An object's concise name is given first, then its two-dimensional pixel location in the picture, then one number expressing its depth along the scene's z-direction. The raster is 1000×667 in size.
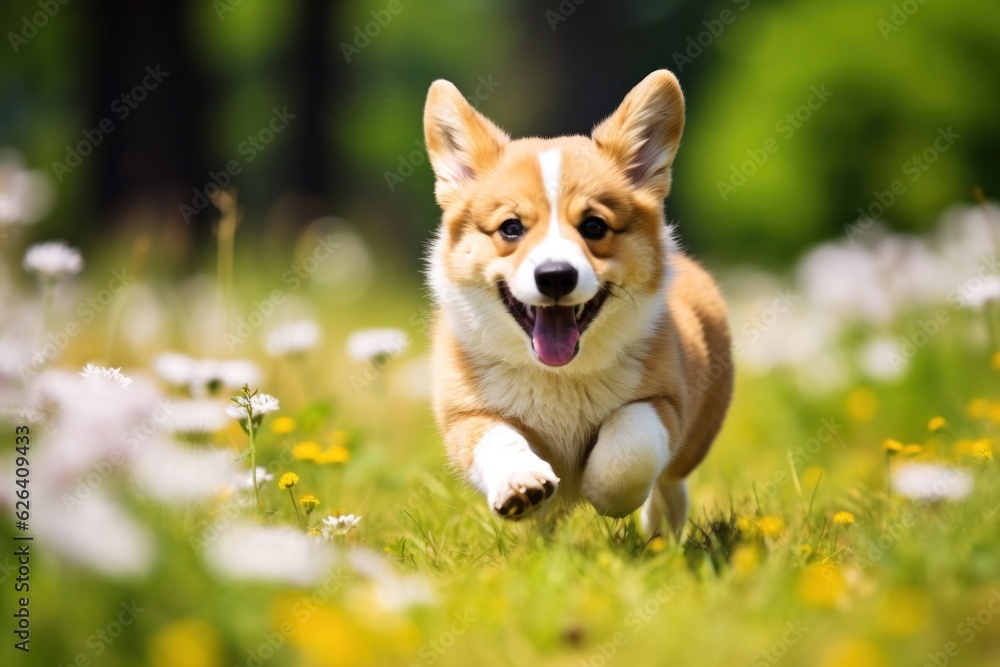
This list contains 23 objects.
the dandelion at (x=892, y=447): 3.37
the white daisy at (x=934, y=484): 2.95
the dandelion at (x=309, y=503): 3.07
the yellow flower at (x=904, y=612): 2.10
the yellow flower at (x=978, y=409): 4.09
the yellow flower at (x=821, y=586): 2.31
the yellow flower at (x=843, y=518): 3.11
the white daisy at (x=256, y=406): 3.07
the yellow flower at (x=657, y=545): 2.83
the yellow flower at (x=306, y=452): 3.52
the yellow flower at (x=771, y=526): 3.12
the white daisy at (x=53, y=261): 3.51
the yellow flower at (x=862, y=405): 5.04
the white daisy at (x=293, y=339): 4.18
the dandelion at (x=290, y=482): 3.09
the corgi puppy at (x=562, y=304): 3.06
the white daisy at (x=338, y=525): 2.97
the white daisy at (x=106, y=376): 2.75
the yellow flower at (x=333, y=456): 3.55
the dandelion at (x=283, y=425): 3.82
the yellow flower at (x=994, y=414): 3.91
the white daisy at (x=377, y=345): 3.86
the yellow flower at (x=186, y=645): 1.92
